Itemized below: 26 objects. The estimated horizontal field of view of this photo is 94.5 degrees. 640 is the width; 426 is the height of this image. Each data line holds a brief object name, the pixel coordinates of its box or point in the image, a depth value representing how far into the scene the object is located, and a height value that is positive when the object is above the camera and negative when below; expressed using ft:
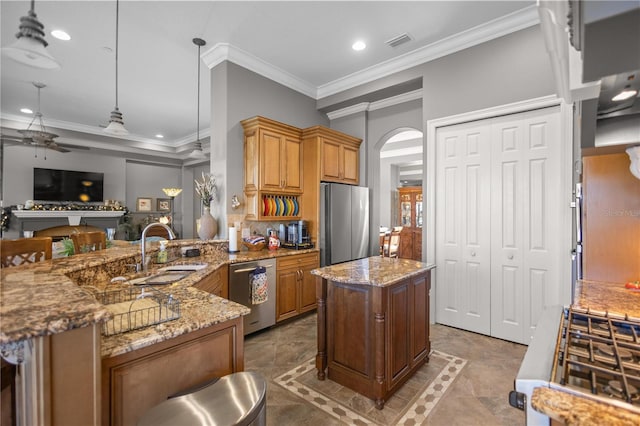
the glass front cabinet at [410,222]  26.91 -0.84
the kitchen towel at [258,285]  10.30 -2.51
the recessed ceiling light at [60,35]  10.85 +6.66
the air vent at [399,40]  10.96 +6.59
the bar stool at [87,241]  9.02 -0.88
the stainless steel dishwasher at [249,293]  9.97 -2.76
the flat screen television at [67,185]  21.93 +2.21
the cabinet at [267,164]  12.17 +2.15
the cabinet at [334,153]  13.28 +2.92
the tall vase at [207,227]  11.73 -0.53
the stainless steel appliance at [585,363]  2.39 -1.38
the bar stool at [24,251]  6.53 -0.85
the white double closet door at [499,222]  9.43 -0.29
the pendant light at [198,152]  16.59 +3.47
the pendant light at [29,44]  5.80 +3.37
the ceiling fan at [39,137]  15.96 +4.18
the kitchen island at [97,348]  2.64 -1.54
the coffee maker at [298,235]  13.06 -0.97
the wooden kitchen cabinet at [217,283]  7.84 -2.02
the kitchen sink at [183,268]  8.38 -1.57
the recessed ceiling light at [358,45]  11.41 +6.63
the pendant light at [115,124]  10.43 +3.19
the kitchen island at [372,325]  6.64 -2.69
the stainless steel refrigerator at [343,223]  13.14 -0.41
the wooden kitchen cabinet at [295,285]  11.44 -2.92
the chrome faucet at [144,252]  7.48 -1.04
